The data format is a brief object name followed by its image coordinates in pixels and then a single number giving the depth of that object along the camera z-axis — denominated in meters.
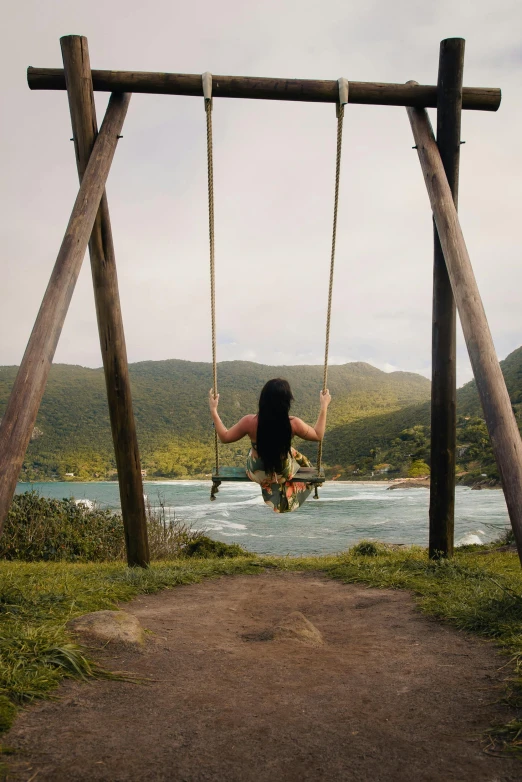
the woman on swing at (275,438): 4.65
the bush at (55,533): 9.29
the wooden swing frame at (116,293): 3.52
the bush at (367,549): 8.47
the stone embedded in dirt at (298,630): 4.03
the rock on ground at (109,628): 3.67
